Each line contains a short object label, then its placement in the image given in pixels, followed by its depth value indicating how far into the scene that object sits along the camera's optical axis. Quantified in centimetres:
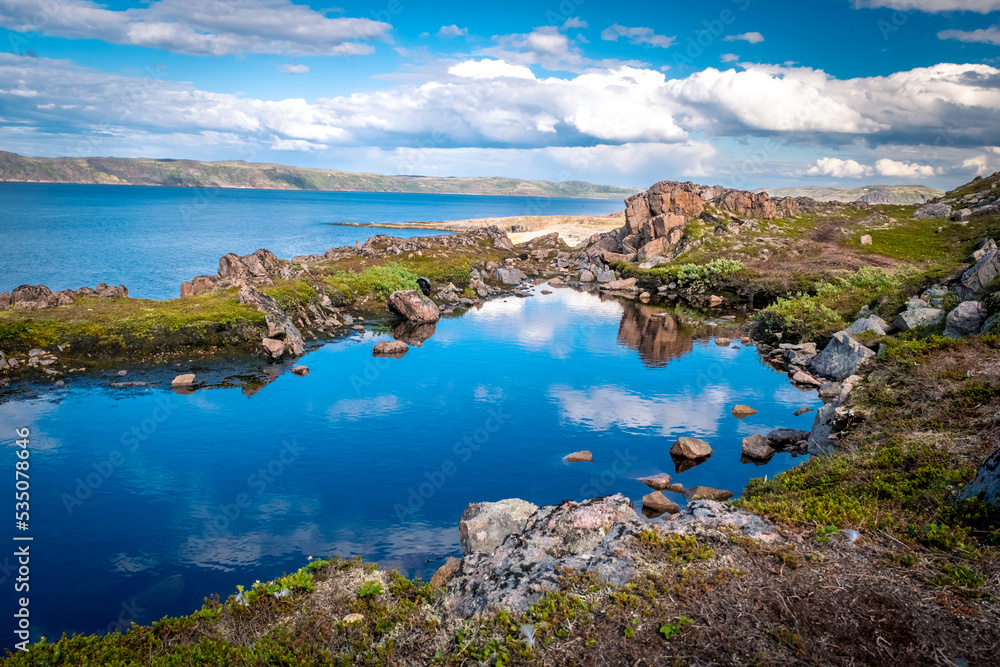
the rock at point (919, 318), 3481
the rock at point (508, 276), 8324
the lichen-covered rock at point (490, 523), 1953
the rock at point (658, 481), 2573
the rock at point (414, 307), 5944
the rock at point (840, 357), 3734
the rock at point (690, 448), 2833
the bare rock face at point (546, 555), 1384
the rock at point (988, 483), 1398
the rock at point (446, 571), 1734
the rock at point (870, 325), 3963
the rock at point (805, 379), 3928
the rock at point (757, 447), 2798
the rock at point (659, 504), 2338
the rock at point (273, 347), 4382
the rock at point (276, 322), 4584
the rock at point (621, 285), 8106
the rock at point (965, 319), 2844
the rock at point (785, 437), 2914
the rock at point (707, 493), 2422
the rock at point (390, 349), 4681
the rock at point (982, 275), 3431
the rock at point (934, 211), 9519
